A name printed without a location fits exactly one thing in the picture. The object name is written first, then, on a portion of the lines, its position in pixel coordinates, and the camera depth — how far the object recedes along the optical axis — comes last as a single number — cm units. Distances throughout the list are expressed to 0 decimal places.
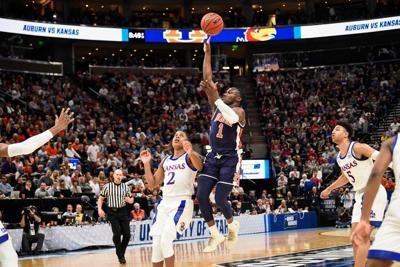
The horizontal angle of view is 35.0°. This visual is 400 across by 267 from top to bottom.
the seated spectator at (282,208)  2588
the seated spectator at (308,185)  2747
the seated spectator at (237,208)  2353
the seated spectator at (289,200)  2668
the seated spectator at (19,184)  1883
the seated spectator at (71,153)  2342
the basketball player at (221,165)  890
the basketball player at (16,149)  629
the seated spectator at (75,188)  1953
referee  1477
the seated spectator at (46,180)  1945
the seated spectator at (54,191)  1878
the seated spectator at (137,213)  1934
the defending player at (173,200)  862
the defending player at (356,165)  885
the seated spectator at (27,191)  1861
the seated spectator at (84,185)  1994
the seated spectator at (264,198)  2544
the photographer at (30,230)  1635
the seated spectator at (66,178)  1989
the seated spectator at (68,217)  1791
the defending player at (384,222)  474
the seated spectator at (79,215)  1800
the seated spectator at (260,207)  2502
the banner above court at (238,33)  3650
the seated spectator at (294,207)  2673
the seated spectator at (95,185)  2012
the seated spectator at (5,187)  1857
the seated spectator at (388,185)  2114
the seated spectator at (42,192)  1847
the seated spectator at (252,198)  2534
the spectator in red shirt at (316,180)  2767
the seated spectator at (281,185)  2769
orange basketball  874
